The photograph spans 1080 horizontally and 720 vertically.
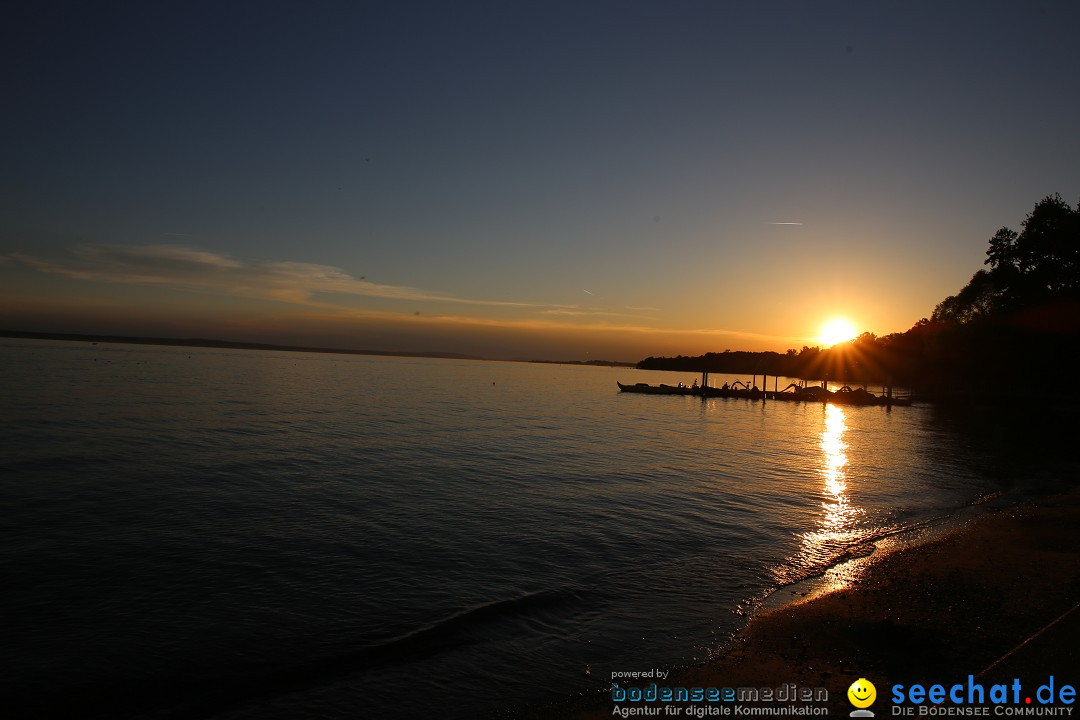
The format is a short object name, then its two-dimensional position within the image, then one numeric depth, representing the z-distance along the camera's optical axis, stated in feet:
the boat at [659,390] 304.50
